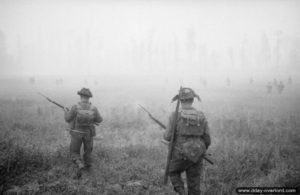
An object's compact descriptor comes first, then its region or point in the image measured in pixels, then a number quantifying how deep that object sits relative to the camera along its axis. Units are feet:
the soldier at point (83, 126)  20.04
